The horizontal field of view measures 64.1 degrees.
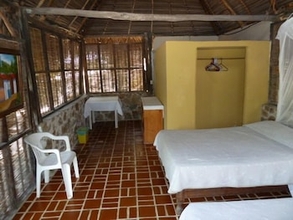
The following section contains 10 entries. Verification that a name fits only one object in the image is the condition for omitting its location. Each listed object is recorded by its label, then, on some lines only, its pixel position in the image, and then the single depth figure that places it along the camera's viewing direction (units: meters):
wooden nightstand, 4.64
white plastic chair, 2.88
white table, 5.93
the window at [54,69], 3.69
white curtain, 3.29
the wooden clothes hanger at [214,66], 4.40
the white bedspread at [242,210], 1.67
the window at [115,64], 6.61
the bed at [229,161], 2.38
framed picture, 2.41
